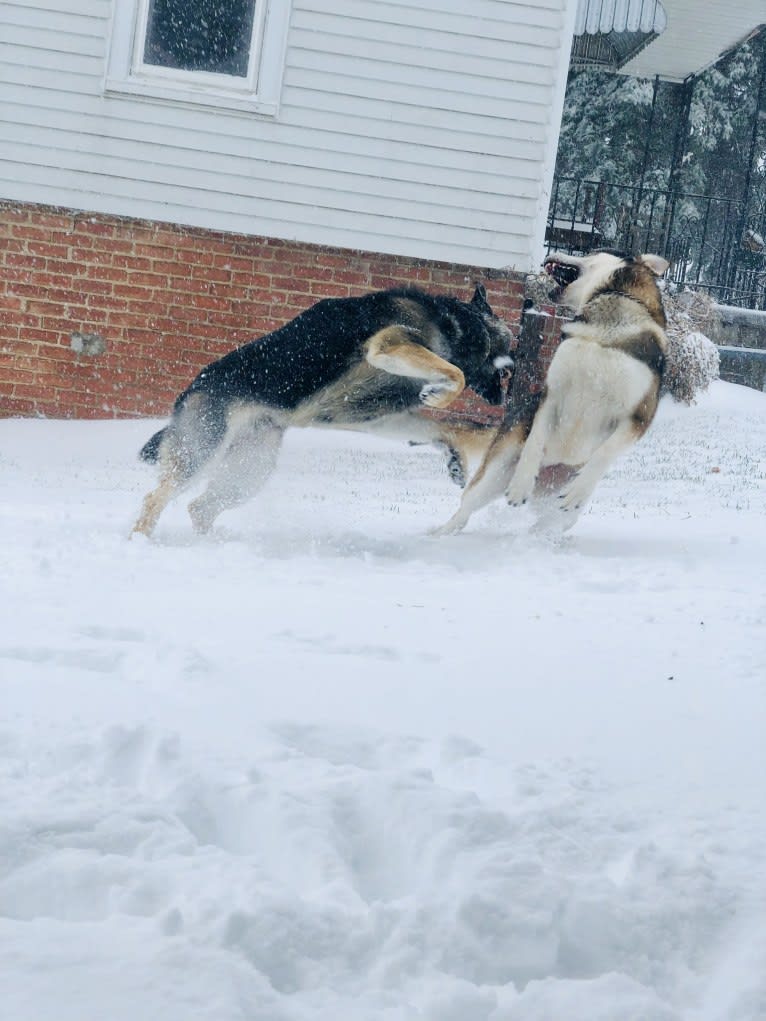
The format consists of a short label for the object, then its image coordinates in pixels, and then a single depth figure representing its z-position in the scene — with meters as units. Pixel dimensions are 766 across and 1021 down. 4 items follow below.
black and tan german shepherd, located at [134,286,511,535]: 5.41
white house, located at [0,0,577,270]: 8.88
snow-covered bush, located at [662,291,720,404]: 10.48
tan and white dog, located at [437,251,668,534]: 5.31
